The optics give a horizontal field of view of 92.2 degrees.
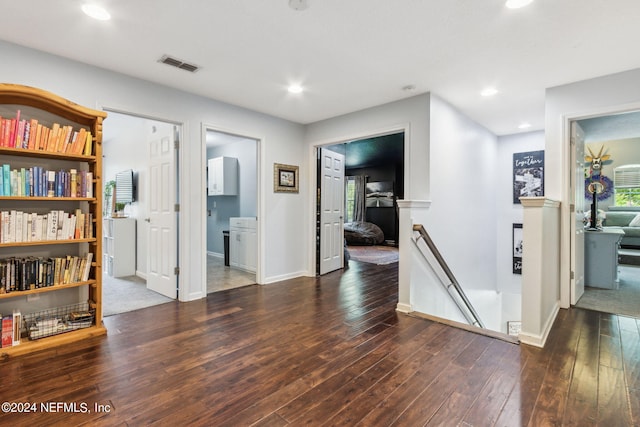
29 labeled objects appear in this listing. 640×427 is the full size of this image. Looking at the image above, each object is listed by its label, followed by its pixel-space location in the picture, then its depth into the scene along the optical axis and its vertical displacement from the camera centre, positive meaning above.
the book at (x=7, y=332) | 2.31 -0.91
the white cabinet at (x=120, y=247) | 4.93 -0.60
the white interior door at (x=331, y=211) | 5.16 -0.01
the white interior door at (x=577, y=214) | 3.43 -0.04
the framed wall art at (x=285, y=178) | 4.65 +0.50
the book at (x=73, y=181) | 2.66 +0.26
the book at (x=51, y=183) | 2.56 +0.23
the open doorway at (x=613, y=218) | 3.65 -0.17
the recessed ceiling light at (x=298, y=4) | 2.05 +1.39
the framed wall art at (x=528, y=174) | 5.46 +0.66
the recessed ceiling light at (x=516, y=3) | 2.03 +1.38
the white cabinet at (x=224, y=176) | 6.16 +0.69
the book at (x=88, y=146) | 2.71 +0.57
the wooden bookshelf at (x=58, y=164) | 2.40 +0.42
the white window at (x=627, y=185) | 7.12 +0.60
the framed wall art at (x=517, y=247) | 5.68 -0.68
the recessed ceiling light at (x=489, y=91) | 3.61 +1.42
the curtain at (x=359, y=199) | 10.45 +0.39
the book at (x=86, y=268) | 2.71 -0.51
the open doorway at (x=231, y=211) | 5.22 -0.01
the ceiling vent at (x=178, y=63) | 2.85 +1.41
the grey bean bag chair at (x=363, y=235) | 9.20 -0.73
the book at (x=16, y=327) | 2.36 -0.90
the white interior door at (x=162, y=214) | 3.72 -0.04
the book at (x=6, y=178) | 2.36 +0.25
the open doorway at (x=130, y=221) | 3.72 -0.16
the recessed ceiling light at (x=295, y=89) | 3.51 +1.42
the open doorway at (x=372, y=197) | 8.15 +0.44
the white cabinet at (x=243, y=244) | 5.23 -0.59
